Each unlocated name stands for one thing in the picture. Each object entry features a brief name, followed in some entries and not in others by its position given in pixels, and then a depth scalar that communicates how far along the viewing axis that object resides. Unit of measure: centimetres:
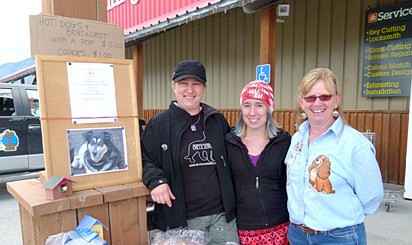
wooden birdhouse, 146
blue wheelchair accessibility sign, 434
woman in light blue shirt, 161
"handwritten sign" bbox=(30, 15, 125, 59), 170
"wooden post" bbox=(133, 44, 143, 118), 749
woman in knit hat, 191
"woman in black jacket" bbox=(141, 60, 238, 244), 181
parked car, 504
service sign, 483
